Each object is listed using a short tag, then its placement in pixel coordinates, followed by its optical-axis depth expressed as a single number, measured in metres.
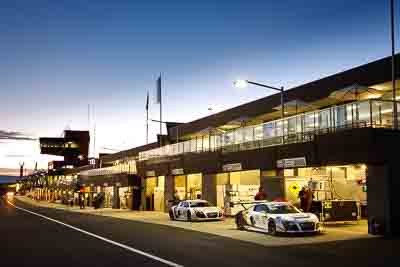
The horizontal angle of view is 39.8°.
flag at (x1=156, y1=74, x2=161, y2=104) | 52.03
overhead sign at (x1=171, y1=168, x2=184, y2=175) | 42.44
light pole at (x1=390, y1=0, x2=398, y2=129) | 23.77
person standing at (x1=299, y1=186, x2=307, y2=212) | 27.02
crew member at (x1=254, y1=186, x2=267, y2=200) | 29.73
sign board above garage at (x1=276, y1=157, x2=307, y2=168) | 26.60
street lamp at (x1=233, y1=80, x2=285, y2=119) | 27.45
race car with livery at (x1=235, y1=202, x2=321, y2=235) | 22.16
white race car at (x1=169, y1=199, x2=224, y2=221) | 33.09
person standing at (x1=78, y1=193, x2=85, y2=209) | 68.79
